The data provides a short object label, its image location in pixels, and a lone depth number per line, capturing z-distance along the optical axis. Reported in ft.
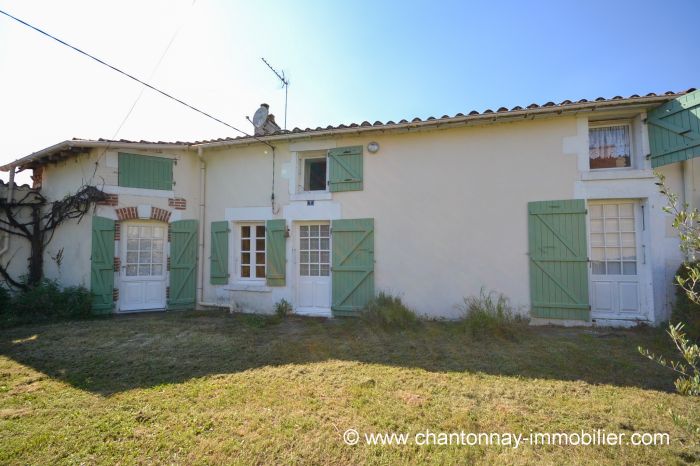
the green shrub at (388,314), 18.43
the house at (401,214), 18.04
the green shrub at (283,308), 22.17
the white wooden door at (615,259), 18.06
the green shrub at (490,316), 16.53
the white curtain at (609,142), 18.90
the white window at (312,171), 23.85
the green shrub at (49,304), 20.61
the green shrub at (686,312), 14.51
